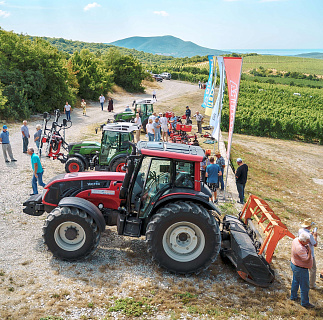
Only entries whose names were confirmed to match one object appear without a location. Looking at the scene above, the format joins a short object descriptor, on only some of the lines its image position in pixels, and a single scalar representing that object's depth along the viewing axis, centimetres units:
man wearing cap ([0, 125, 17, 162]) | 1287
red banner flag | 1046
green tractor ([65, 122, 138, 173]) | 1107
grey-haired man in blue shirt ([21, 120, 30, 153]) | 1393
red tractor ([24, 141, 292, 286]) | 598
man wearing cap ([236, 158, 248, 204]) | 1041
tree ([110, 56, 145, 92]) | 4031
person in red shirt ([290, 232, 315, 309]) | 555
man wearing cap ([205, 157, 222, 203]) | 1007
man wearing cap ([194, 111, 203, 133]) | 2092
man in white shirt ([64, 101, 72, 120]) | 2325
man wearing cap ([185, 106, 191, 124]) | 2153
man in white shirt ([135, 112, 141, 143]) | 1697
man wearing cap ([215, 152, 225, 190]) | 1124
